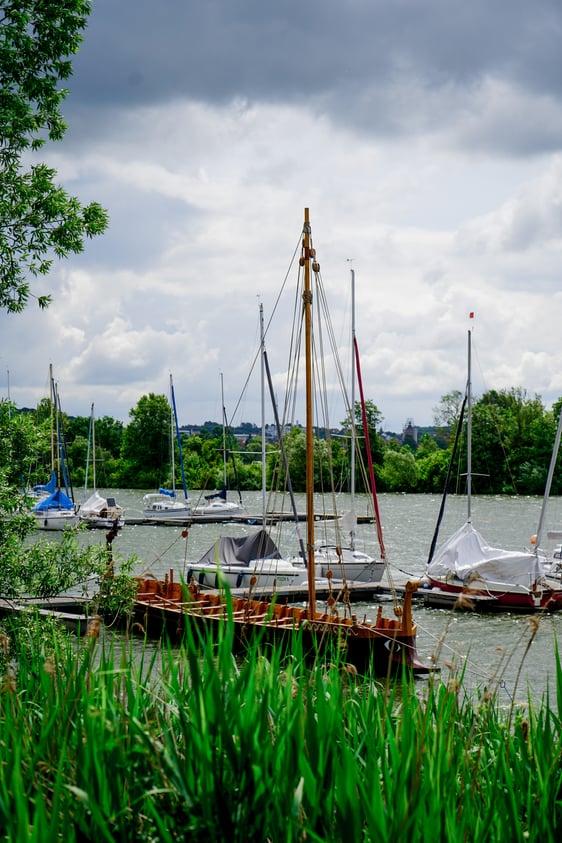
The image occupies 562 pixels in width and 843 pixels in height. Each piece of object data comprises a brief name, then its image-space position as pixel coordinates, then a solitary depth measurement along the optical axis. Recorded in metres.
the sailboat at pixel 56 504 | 54.94
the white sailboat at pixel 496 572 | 26.08
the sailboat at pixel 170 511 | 61.64
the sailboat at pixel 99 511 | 56.47
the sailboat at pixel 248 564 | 26.45
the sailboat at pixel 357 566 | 29.75
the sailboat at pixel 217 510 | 62.12
